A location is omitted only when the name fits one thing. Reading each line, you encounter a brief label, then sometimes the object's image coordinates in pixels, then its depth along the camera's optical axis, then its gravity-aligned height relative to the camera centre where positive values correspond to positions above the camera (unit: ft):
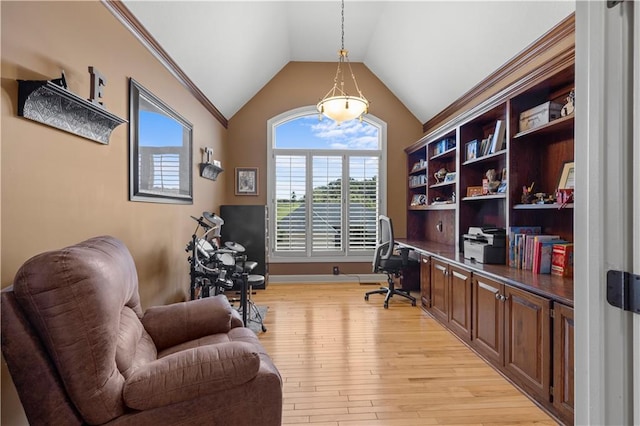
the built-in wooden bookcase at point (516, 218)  6.49 -0.05
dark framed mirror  8.04 +1.89
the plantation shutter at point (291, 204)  18.11 +0.67
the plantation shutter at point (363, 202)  18.34 +0.82
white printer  9.43 -0.85
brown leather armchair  3.50 -1.89
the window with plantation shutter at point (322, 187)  18.12 +1.61
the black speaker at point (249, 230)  15.49 -0.70
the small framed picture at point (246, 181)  17.80 +1.91
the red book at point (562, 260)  7.54 -1.01
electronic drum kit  9.71 -1.68
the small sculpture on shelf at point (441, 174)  14.89 +1.97
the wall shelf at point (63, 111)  4.65 +1.75
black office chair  13.93 -1.96
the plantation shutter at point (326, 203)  18.20 +0.73
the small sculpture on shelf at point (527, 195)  9.06 +0.62
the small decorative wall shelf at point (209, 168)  13.35 +2.08
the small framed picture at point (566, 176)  8.17 +1.05
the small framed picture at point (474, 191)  11.50 +0.94
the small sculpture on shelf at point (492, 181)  10.47 +1.20
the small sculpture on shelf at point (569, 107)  7.58 +2.64
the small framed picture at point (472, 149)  11.50 +2.44
